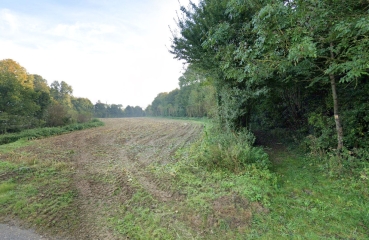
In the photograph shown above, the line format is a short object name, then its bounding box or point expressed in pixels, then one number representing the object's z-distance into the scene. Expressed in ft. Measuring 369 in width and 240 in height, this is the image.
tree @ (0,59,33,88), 51.49
